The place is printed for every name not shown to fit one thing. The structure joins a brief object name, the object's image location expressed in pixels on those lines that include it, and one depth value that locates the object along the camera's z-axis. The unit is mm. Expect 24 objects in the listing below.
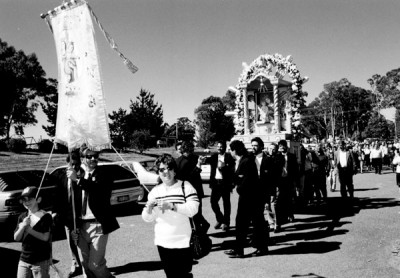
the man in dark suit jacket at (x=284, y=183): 7590
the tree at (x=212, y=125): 60181
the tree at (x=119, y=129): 41384
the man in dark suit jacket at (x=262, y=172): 6170
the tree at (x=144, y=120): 64938
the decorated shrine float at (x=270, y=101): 13016
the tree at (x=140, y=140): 38750
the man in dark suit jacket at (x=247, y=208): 5801
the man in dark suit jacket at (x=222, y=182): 7777
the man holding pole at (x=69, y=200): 4430
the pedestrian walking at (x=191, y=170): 6230
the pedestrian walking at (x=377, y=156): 19375
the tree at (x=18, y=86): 38594
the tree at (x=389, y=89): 53969
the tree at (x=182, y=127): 85900
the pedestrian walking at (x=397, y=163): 10136
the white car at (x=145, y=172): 13320
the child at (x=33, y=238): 3869
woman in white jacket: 3467
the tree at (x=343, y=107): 73250
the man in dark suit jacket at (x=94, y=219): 4289
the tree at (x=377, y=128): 63438
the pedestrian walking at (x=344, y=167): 10352
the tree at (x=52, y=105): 48656
